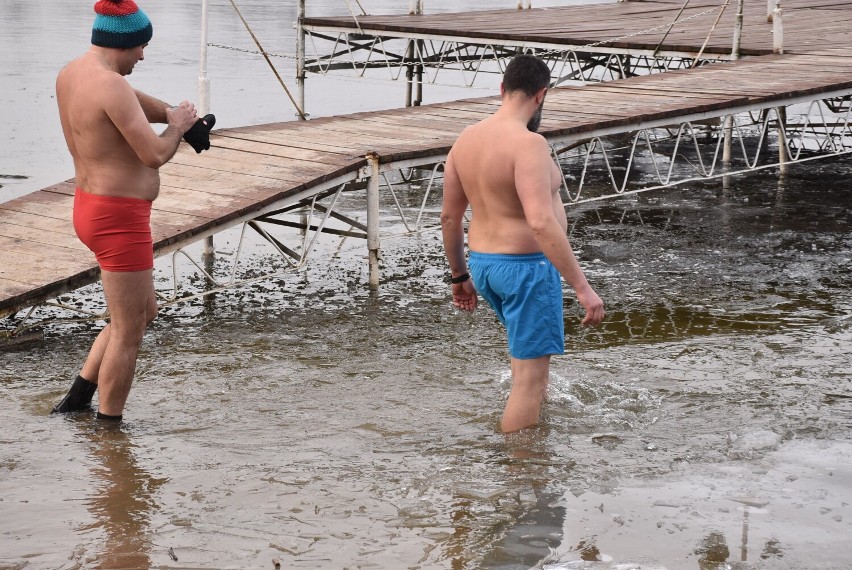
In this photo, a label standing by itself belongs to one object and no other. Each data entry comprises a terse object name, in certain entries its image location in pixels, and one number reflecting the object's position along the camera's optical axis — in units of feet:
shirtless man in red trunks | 33.24
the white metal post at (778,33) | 95.45
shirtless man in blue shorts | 32.24
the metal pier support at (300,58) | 103.71
